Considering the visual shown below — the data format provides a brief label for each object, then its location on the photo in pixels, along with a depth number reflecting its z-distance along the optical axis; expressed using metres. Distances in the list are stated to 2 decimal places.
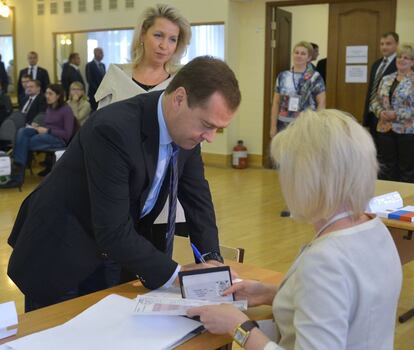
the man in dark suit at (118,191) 1.66
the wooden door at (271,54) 8.62
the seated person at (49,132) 7.37
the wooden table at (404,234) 2.75
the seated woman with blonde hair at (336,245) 1.20
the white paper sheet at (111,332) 1.44
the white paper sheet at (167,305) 1.56
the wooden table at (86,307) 1.51
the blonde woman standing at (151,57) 2.97
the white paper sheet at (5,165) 6.94
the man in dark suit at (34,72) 10.17
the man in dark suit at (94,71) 10.96
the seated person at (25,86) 8.50
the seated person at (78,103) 8.23
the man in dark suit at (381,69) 6.36
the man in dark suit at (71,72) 10.66
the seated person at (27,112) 8.05
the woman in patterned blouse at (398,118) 5.84
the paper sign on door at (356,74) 7.94
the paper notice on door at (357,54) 7.88
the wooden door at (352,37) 7.72
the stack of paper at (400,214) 2.78
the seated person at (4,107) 8.63
